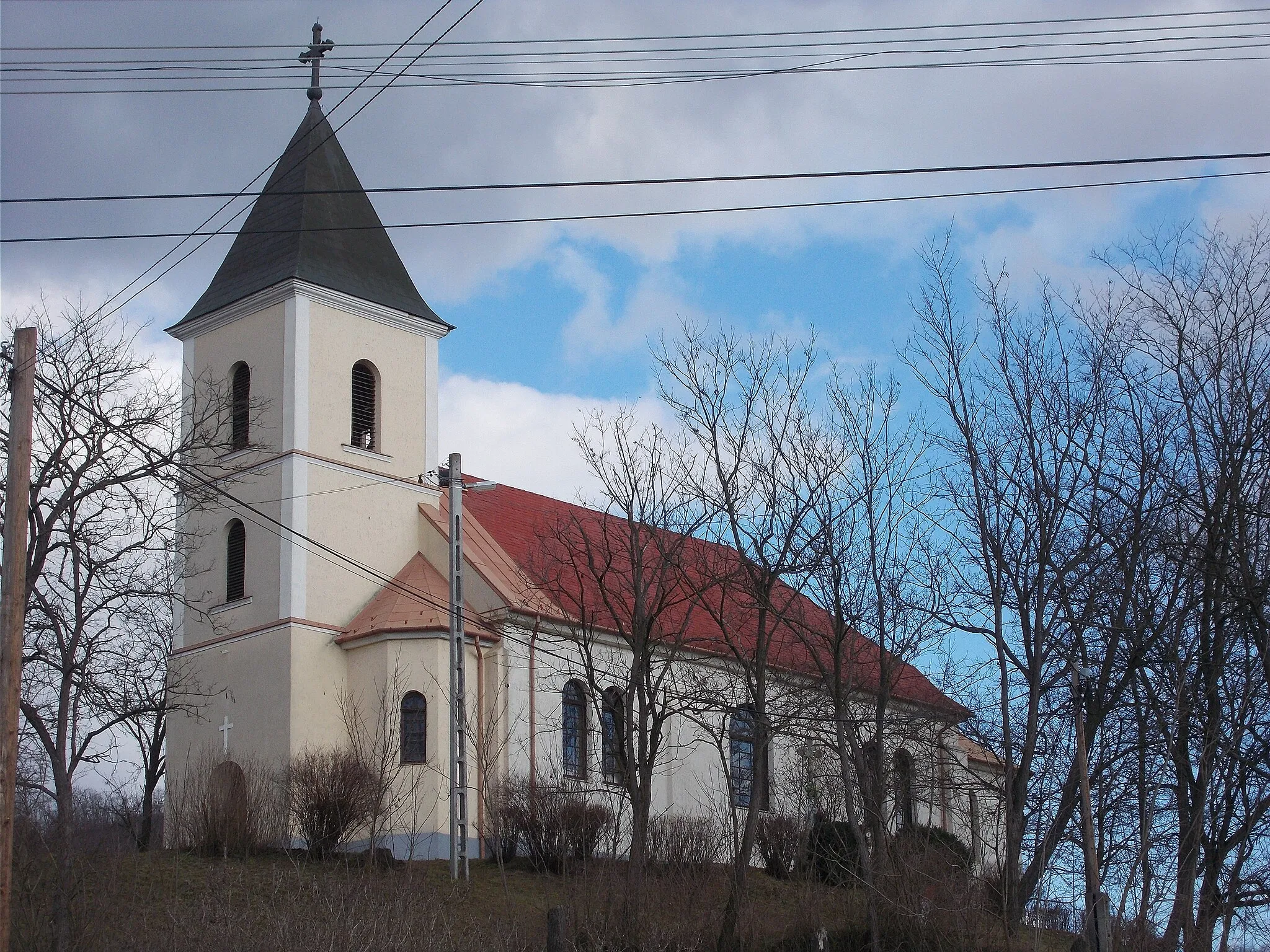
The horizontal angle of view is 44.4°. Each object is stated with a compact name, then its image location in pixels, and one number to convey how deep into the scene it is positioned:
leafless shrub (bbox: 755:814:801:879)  30.42
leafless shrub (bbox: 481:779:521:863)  28.80
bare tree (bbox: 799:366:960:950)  23.59
